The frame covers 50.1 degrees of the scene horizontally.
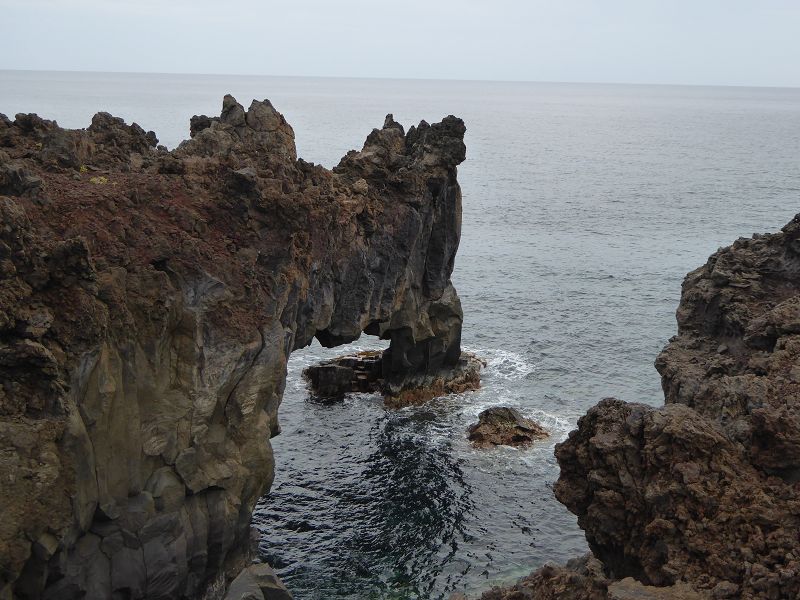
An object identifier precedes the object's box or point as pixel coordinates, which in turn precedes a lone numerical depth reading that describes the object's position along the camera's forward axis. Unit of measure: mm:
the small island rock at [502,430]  49281
